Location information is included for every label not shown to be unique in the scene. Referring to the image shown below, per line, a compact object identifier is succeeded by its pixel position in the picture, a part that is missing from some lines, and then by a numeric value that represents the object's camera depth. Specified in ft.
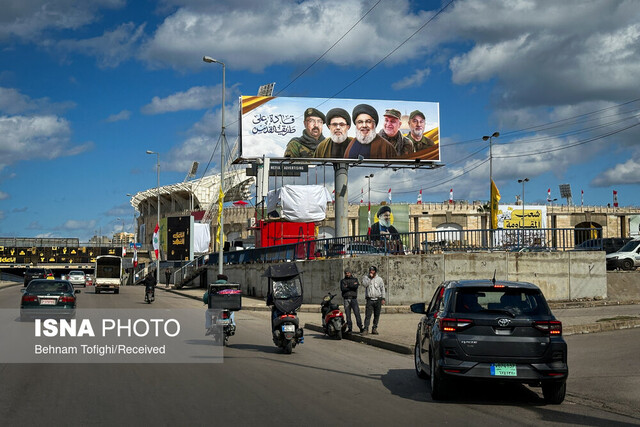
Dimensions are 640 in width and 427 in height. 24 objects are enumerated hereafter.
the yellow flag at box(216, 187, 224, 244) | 111.65
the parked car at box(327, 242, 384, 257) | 87.97
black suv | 27.43
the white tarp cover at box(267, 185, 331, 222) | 145.79
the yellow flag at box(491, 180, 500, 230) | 107.65
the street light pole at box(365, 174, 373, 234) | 240.40
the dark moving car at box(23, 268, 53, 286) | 197.47
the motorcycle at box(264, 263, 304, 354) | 45.21
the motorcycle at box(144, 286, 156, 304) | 111.14
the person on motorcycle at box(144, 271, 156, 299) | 111.43
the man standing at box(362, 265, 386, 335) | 55.67
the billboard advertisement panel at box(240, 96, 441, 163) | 136.46
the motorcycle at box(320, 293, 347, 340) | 55.88
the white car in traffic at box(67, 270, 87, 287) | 192.85
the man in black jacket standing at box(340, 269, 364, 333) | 58.03
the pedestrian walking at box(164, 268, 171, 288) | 192.46
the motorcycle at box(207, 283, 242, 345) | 49.03
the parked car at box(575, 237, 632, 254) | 136.24
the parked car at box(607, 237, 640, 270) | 120.88
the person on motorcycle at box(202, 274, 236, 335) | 49.98
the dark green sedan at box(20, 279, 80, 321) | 67.97
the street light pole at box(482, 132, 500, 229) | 131.27
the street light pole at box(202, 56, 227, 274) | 110.25
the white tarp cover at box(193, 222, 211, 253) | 270.67
